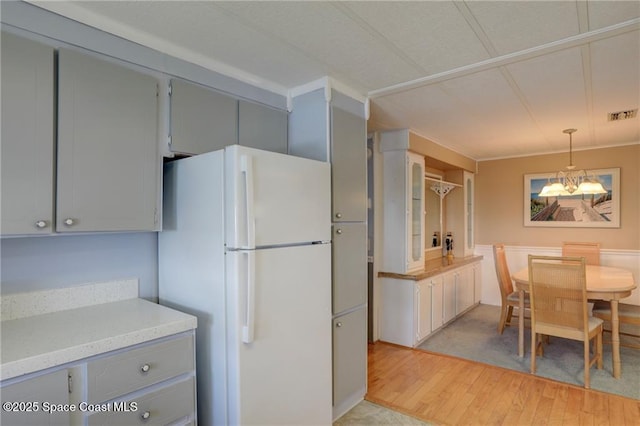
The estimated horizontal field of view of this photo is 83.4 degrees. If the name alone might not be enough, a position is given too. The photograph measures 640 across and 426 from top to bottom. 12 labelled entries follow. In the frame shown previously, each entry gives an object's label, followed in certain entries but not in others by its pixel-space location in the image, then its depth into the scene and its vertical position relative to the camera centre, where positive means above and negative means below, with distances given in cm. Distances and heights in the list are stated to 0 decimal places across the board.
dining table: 310 -65
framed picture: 480 +13
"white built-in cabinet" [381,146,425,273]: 393 +6
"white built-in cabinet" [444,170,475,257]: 544 +4
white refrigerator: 175 -33
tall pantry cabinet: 251 +5
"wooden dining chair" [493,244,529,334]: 412 -87
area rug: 306 -141
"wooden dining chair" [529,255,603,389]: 297 -77
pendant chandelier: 384 +30
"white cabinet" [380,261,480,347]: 382 -103
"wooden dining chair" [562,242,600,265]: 459 -46
